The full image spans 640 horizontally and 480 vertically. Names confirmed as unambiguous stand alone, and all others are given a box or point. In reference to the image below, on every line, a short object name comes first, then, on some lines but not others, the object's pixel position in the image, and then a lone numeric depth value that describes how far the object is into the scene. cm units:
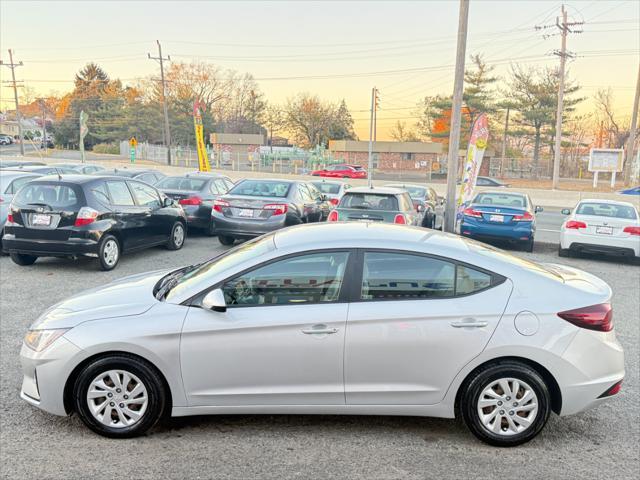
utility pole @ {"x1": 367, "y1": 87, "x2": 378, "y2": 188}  4144
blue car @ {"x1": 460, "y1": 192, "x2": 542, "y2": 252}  1220
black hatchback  840
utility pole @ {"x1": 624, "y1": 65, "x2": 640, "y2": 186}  3741
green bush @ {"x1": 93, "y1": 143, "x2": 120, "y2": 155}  7279
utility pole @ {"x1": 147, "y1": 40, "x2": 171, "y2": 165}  5166
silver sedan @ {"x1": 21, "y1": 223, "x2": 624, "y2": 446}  350
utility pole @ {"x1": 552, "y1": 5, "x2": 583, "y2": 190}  3492
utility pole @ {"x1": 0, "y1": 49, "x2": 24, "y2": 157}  6684
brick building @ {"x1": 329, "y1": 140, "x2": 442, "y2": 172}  5934
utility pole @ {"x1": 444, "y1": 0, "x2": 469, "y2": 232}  1241
